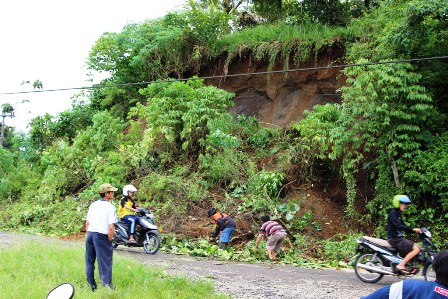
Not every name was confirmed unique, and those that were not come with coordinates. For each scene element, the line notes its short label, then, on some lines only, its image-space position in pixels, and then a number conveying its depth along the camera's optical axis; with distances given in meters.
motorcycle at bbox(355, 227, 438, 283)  9.79
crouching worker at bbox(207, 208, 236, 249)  14.31
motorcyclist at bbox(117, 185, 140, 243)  13.52
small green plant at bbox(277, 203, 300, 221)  16.19
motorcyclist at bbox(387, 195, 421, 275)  9.67
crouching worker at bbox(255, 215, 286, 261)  13.14
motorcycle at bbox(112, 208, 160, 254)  13.62
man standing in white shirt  7.89
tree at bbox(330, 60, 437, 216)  15.03
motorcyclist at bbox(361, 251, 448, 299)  3.36
